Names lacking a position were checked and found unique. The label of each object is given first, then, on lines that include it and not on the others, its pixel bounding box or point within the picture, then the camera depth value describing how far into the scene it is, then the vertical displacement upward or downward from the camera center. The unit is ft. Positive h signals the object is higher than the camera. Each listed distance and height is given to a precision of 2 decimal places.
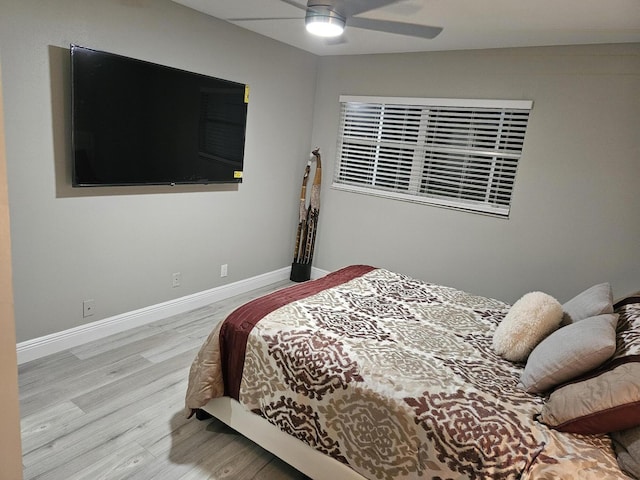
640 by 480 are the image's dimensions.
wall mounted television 8.47 +0.44
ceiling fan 8.18 +3.02
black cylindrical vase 15.01 -4.16
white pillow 6.48 -2.37
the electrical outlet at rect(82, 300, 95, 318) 9.51 -3.92
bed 4.76 -2.96
